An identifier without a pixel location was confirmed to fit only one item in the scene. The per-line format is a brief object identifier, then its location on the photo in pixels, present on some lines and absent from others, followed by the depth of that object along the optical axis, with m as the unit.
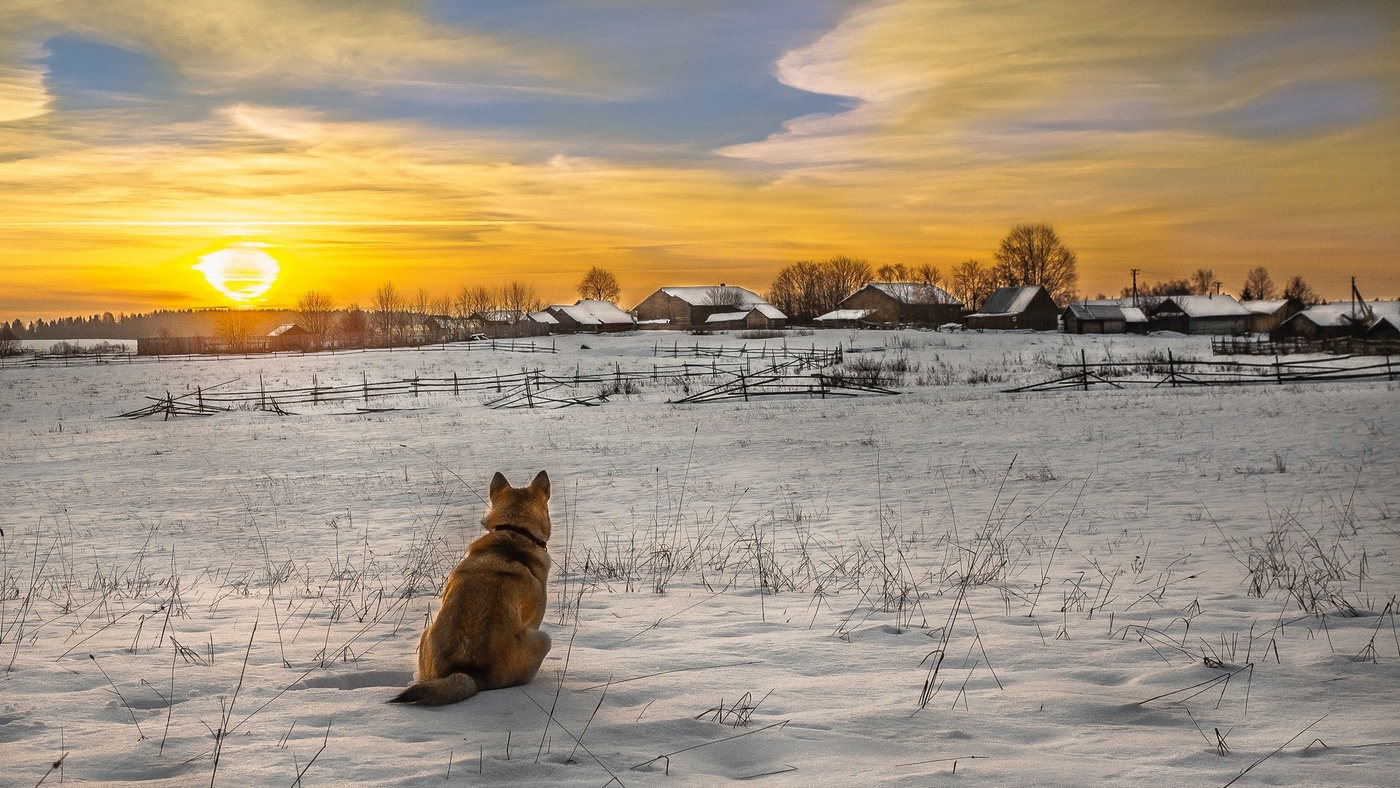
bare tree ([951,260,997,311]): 125.19
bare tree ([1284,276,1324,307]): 132.50
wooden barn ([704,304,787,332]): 105.38
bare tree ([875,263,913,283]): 140.77
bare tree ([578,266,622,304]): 150.00
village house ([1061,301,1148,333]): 94.00
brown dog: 3.95
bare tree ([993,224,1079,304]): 118.38
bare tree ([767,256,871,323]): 128.75
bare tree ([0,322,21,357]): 75.40
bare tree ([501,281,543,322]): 151.76
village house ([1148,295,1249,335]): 100.25
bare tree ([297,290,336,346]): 119.81
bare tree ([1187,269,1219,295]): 140.75
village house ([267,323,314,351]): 79.31
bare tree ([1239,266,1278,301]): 148.88
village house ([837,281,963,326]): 104.88
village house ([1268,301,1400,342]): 75.94
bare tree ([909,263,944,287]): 130.50
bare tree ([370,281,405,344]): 133.75
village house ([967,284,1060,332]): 97.31
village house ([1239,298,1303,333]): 104.06
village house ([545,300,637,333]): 109.06
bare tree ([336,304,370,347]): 114.69
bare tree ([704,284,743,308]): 116.12
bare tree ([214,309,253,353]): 77.72
